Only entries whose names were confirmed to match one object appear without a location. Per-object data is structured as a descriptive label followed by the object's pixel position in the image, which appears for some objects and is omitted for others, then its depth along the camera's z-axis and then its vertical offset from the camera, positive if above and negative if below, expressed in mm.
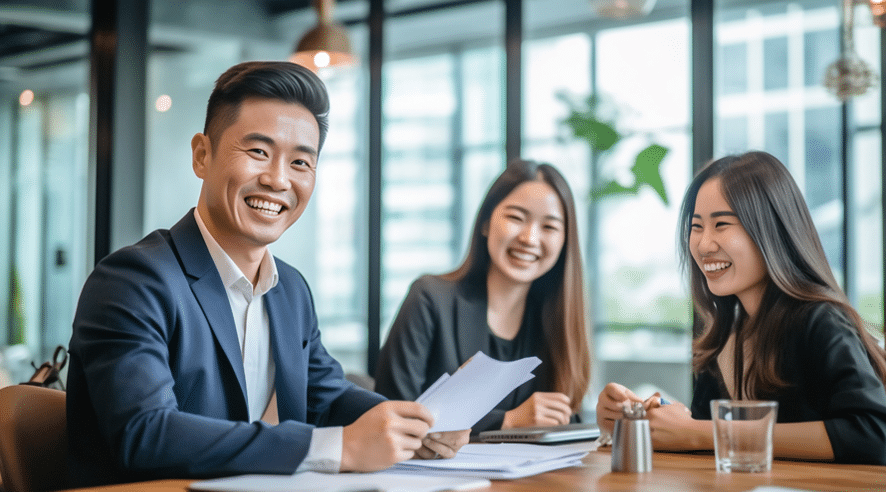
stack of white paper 1312 -356
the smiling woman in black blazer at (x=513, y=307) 2576 -179
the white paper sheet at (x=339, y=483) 1122 -328
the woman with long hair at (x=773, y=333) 1542 -177
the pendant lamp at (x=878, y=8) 2840 +836
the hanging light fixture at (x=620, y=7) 4008 +1179
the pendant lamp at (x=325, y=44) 3910 +974
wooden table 1216 -355
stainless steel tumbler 1362 -320
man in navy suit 1281 -167
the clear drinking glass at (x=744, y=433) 1316 -292
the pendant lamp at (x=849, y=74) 3783 +812
